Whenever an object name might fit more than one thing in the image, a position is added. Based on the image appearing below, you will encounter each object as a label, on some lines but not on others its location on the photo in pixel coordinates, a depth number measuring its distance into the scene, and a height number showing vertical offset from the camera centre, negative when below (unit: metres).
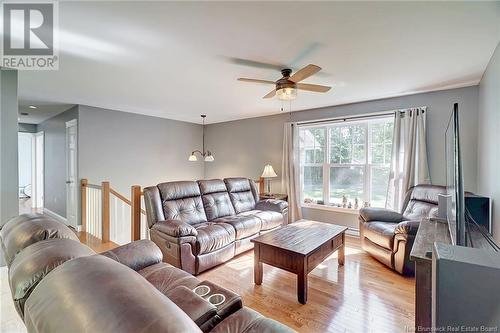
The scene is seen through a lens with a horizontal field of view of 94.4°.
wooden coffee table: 2.21 -0.89
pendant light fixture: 5.28 +0.28
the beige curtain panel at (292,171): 4.80 -0.16
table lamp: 4.80 -0.21
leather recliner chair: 2.65 -0.81
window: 4.01 +0.04
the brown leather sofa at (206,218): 2.66 -0.83
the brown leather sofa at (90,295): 0.60 -0.41
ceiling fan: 2.40 +0.83
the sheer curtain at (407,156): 3.48 +0.12
